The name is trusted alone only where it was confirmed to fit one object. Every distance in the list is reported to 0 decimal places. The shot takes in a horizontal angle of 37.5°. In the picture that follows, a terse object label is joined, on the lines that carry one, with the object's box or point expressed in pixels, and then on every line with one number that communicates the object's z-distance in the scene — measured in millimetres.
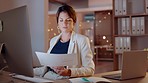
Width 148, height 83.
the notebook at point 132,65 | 1403
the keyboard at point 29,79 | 1330
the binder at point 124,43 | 3596
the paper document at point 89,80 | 1292
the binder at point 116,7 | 3670
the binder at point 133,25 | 3537
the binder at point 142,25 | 3466
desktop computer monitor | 1163
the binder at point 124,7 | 3598
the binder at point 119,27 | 3691
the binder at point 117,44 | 3676
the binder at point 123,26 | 3629
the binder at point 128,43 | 3566
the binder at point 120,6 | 3627
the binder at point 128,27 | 3584
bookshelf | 3496
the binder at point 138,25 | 3498
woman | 1763
